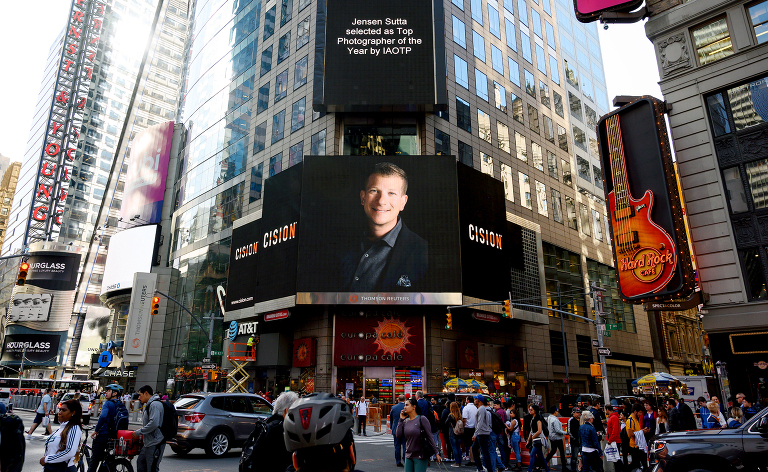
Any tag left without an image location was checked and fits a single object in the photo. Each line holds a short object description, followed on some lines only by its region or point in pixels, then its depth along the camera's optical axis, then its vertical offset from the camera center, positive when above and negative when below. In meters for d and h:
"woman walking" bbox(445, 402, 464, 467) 15.76 -1.38
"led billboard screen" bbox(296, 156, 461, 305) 35.22 +10.74
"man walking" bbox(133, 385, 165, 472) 9.04 -0.97
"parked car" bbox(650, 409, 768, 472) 8.73 -1.05
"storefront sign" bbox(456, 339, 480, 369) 37.56 +2.32
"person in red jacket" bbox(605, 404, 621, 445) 13.47 -1.04
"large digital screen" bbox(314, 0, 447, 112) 39.31 +25.13
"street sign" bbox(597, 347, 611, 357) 26.16 +1.82
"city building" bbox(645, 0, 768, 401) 20.02 +9.56
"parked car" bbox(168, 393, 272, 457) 15.02 -1.06
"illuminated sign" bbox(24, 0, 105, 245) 96.44 +52.85
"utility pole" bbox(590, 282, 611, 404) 26.91 +3.50
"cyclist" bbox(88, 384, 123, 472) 9.36 -0.89
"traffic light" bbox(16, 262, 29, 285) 23.48 +5.04
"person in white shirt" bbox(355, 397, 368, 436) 25.18 -1.28
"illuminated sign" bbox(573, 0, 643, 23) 26.30 +19.68
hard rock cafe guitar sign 21.75 +7.92
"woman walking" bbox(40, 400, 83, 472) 7.55 -0.83
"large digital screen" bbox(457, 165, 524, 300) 37.28 +11.21
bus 51.08 -0.10
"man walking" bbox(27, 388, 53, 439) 11.63 -0.88
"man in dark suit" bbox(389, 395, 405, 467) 15.02 -1.18
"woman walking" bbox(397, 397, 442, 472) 9.60 -1.04
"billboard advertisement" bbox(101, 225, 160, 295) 64.56 +16.32
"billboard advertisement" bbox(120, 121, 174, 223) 67.69 +28.03
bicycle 9.17 -1.30
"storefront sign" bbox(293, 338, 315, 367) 36.77 +2.38
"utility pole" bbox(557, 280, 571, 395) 44.28 +3.41
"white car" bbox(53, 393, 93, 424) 30.76 -1.12
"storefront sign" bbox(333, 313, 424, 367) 35.47 +3.13
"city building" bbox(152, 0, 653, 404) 39.28 +19.58
